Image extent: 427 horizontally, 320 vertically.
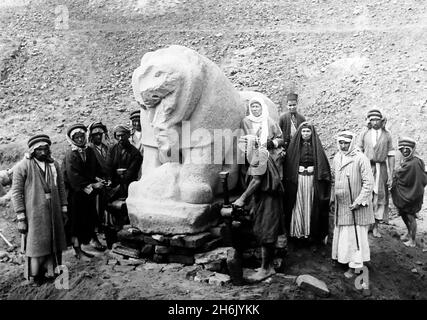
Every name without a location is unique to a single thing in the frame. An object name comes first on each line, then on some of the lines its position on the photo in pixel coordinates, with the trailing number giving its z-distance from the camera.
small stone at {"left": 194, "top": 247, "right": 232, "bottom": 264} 5.32
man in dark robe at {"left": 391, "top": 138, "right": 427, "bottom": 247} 6.46
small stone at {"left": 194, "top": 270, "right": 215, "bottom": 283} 5.06
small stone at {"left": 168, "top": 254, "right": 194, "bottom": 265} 5.45
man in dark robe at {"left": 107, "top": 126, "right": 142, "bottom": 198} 6.28
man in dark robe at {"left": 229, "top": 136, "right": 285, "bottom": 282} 5.14
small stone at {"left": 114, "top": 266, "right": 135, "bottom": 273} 5.39
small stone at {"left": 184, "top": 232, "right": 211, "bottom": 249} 5.35
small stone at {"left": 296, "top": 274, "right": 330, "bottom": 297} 4.86
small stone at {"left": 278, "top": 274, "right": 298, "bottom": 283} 5.09
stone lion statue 5.50
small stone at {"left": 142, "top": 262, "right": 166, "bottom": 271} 5.40
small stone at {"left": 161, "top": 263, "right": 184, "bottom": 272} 5.37
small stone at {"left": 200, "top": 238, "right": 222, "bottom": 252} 5.46
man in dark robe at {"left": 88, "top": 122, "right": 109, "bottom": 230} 6.26
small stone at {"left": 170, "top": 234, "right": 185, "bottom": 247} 5.40
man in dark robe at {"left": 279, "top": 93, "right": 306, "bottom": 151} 6.75
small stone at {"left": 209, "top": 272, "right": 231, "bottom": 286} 4.95
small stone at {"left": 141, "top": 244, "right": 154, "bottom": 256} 5.60
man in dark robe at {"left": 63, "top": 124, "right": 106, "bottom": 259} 5.78
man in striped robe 5.39
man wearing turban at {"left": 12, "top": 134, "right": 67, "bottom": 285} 5.08
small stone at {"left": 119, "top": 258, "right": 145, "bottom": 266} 5.54
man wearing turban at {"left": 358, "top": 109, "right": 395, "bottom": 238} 6.62
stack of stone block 5.42
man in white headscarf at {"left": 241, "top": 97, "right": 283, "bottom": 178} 6.15
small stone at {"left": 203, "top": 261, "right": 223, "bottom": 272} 5.26
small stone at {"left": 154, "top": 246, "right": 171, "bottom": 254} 5.50
